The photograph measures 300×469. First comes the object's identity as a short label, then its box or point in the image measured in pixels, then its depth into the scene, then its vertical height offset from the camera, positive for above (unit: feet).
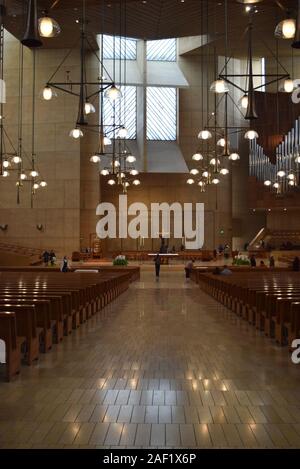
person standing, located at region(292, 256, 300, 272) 64.84 -2.61
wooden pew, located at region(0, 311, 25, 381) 15.71 -3.08
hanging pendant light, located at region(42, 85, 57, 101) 30.94 +9.60
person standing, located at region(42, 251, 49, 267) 86.02 -2.09
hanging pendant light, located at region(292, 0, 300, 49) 15.95 +6.75
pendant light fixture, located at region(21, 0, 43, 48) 17.40 +7.74
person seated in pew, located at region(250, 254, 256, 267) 71.65 -2.52
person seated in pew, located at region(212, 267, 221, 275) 52.08 -2.68
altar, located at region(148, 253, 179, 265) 94.66 -2.15
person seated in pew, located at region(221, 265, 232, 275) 49.82 -2.65
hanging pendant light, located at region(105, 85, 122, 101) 30.22 +9.37
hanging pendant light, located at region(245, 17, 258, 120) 28.55 +8.31
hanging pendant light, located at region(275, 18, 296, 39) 19.27 +8.52
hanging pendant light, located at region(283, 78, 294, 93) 27.35 +8.81
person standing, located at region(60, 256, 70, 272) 62.08 -2.64
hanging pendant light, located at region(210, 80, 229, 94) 27.27 +8.78
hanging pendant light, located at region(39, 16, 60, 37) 20.67 +9.17
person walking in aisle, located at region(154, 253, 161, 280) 70.96 -2.90
